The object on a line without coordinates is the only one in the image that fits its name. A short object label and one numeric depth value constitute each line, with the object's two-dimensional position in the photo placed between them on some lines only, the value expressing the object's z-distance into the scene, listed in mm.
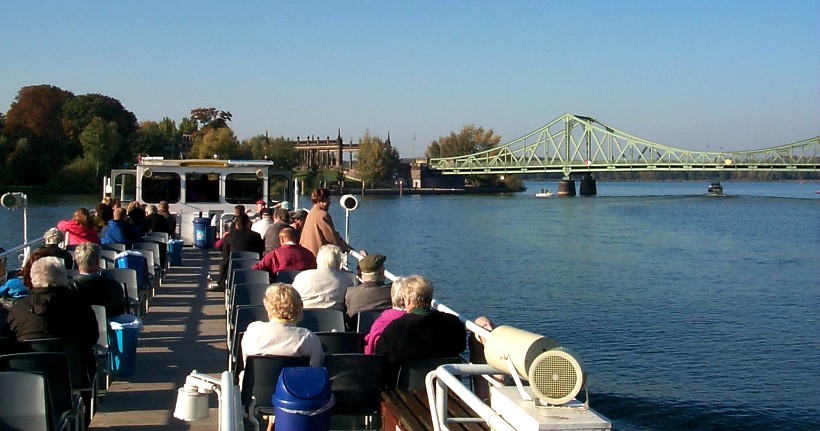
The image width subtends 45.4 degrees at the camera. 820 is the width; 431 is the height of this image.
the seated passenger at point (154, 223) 14602
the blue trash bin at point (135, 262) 9820
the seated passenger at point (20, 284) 7391
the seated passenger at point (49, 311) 5492
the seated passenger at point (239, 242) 11336
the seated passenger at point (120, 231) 12234
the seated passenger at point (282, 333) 4938
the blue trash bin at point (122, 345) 6953
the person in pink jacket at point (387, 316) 5461
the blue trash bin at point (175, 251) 14784
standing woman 10188
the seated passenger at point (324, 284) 7273
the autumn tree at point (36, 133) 77562
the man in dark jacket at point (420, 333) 5172
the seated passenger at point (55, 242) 8484
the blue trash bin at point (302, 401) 3918
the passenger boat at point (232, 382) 3219
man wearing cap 6871
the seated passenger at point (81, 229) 10953
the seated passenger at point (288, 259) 8930
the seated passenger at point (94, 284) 7008
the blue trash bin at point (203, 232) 17422
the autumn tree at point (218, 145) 75625
